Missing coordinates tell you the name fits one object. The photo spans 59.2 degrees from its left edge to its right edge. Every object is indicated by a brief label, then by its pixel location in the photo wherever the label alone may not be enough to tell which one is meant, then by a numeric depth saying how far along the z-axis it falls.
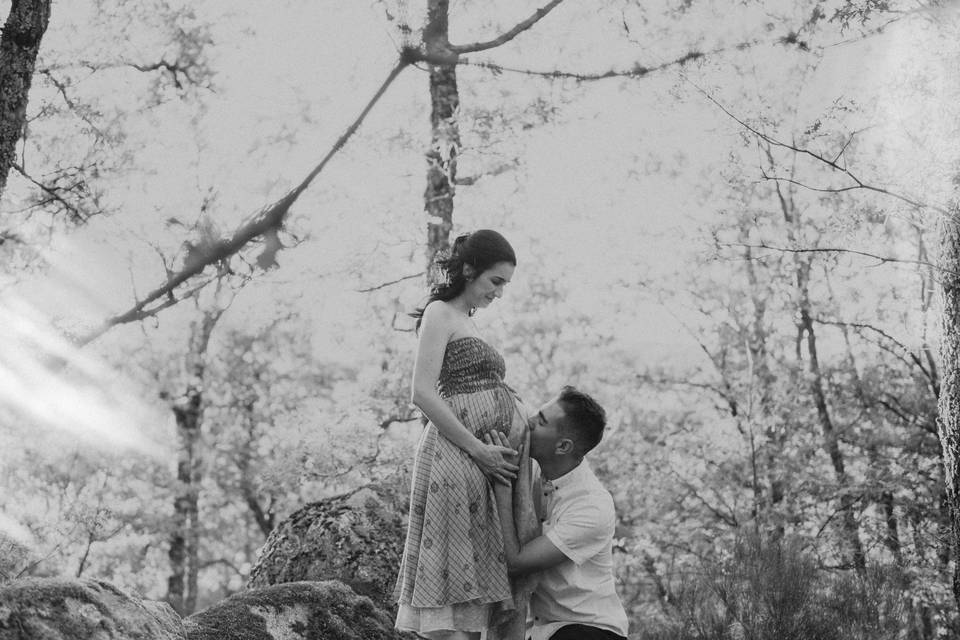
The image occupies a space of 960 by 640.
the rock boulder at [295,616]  3.09
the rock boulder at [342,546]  4.19
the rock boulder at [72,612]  2.06
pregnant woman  2.82
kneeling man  2.82
